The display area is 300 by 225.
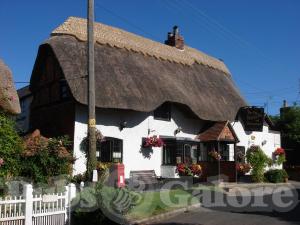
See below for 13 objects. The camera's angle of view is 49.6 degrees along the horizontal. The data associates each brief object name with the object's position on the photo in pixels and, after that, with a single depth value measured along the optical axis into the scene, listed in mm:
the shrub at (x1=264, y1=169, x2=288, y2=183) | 19049
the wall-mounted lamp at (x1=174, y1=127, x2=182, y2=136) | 17259
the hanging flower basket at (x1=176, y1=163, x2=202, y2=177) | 16502
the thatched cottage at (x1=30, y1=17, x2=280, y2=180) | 14450
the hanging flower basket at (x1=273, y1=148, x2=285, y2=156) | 23175
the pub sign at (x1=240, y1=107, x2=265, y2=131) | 21133
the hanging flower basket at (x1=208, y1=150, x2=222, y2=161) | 17239
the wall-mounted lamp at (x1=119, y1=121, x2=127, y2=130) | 15145
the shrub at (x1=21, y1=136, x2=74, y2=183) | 12198
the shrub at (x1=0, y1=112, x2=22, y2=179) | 11093
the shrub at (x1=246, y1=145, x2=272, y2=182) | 18418
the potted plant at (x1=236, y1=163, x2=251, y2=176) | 18922
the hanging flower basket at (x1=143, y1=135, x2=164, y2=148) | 15762
